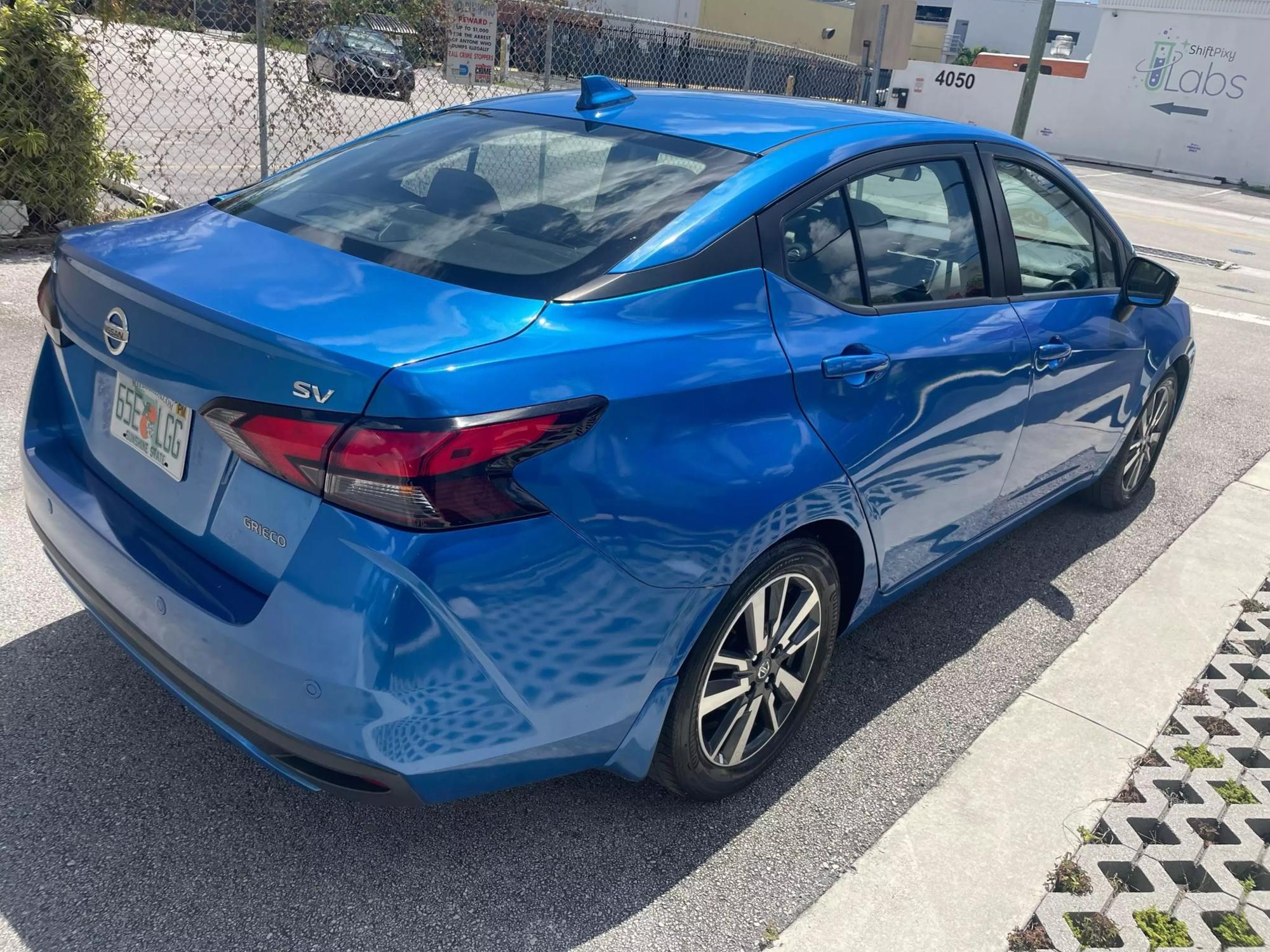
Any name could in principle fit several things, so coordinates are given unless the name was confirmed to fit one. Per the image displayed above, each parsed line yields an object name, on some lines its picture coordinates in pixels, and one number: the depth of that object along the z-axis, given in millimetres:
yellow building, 47719
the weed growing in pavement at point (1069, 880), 2525
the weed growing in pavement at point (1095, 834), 2701
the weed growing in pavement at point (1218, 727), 3223
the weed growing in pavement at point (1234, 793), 2895
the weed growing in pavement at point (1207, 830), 2762
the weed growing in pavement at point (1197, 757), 3047
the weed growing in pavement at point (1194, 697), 3387
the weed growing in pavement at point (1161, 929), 2402
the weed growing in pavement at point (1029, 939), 2344
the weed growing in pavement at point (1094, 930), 2379
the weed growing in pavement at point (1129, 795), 2871
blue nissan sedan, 1885
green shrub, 6457
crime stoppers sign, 8523
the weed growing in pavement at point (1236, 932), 2422
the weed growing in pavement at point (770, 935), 2275
